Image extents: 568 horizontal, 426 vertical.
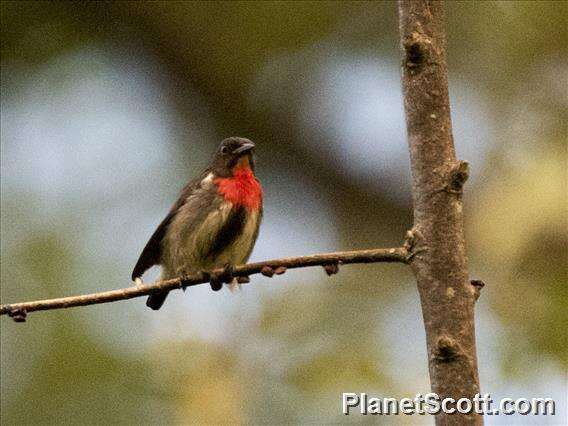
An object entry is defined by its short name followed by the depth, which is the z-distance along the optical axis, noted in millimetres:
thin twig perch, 4590
